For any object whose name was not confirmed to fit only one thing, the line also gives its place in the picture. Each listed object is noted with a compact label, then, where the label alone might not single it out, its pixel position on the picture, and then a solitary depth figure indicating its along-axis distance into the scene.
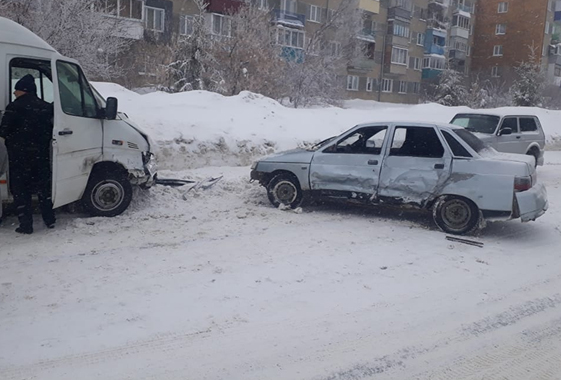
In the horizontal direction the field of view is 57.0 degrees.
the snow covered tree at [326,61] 26.86
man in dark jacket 6.48
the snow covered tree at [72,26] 16.77
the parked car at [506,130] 13.95
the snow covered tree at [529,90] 38.66
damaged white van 6.81
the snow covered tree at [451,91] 43.22
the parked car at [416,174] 7.36
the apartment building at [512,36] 57.03
